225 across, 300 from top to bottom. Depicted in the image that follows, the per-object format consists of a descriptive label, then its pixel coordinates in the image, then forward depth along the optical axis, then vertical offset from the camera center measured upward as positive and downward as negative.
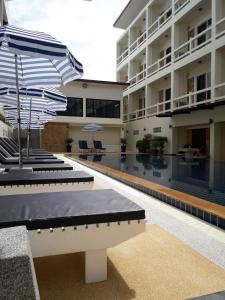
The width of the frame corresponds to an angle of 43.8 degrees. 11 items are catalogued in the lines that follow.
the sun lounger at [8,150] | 8.69 -0.28
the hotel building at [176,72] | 14.74 +4.86
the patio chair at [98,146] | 22.92 -0.25
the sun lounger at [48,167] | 5.84 -0.52
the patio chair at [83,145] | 22.75 -0.17
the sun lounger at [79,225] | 2.10 -0.65
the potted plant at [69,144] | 24.20 -0.10
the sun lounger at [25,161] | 7.02 -0.48
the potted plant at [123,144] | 25.59 -0.14
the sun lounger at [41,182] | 4.05 -0.60
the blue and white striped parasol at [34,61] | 3.22 +1.22
